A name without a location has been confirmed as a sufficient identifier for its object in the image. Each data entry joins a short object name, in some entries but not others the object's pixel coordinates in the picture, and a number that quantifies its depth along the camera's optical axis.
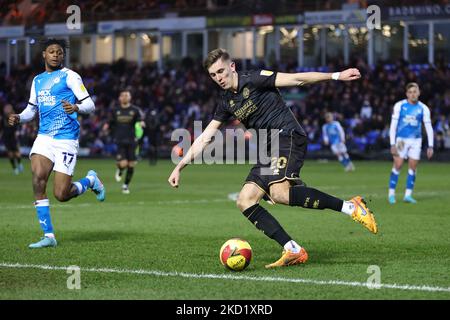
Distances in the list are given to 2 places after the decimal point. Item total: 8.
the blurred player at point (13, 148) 33.22
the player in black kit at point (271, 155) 9.64
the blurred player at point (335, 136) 33.59
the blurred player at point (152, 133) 40.34
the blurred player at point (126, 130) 24.00
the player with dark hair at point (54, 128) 11.73
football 9.45
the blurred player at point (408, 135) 19.14
